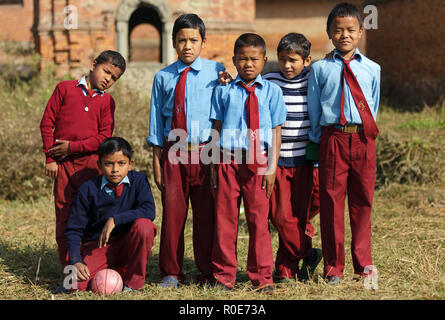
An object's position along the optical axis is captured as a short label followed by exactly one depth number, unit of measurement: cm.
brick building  1077
